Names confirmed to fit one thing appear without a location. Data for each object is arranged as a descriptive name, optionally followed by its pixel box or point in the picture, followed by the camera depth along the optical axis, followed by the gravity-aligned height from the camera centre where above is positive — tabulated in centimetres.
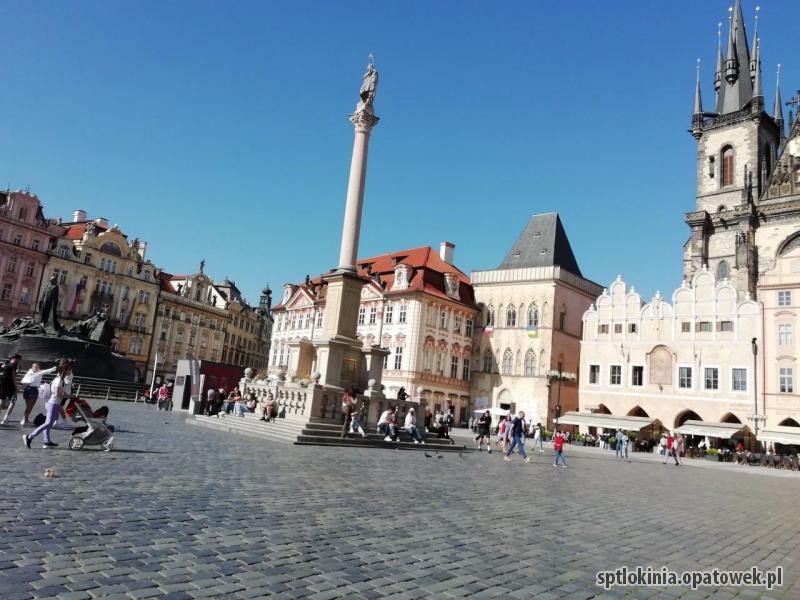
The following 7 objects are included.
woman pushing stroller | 1165 -51
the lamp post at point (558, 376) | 5116 +396
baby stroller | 1208 -100
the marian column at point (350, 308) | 2123 +336
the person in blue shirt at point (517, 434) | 2302 -57
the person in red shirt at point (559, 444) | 2020 -69
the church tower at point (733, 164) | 5250 +2595
